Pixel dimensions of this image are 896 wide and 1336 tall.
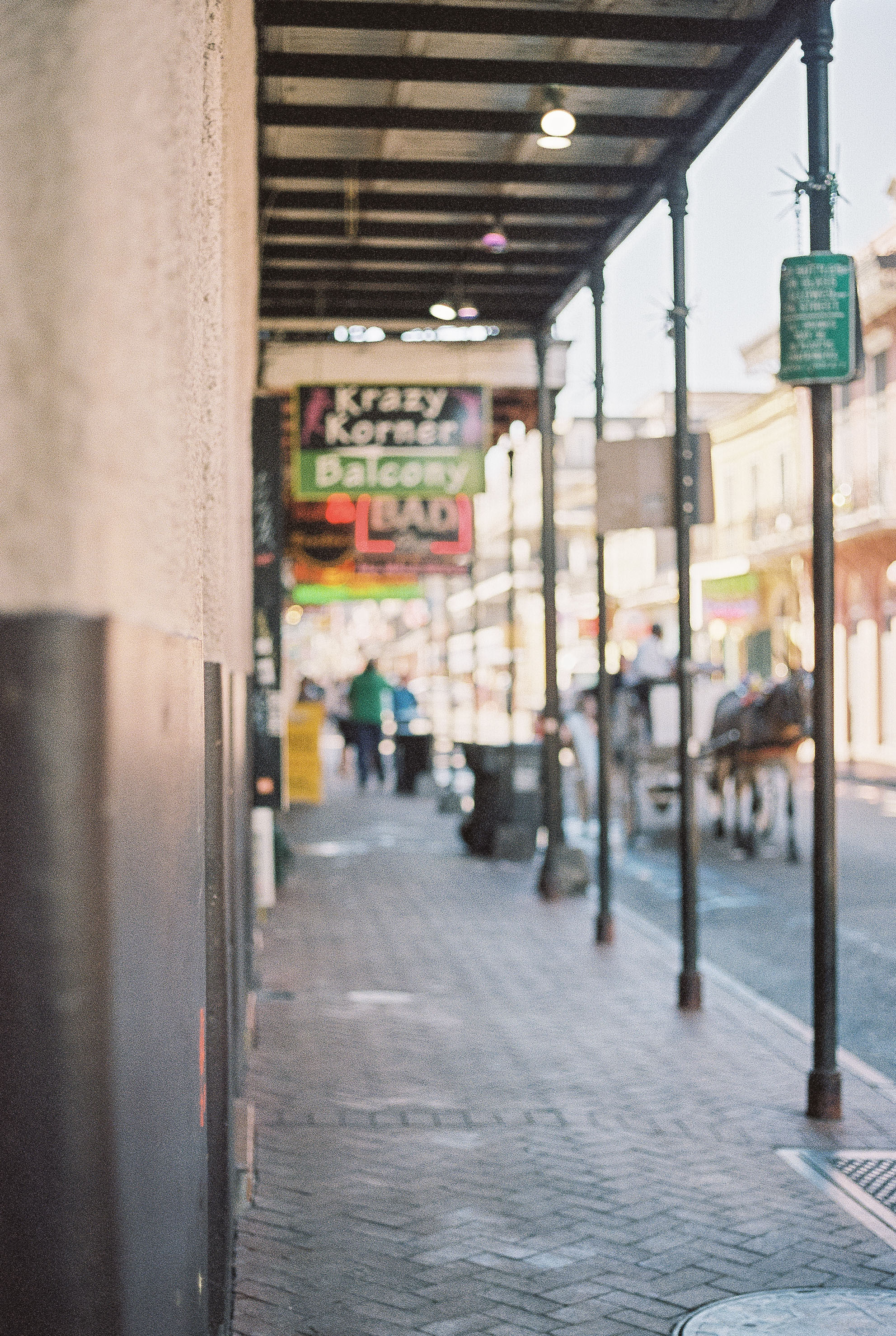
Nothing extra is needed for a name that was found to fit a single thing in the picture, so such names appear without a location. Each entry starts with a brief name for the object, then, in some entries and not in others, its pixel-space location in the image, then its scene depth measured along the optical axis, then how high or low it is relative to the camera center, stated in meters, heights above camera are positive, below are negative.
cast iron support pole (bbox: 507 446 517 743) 16.52 +0.60
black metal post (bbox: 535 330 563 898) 12.88 +0.19
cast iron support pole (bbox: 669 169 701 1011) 8.30 +0.26
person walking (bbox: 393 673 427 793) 25.50 -1.19
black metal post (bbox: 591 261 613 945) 10.24 -0.62
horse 15.21 -0.52
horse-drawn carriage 15.30 -0.61
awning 6.70 +2.78
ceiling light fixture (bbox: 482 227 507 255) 9.59 +2.66
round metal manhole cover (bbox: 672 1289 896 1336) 4.12 -1.67
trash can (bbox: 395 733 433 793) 25.48 -1.17
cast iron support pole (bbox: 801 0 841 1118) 6.23 +0.11
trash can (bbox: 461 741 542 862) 15.62 -1.17
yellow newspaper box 21.14 -0.94
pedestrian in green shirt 26.53 -0.30
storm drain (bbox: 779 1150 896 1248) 5.11 -1.71
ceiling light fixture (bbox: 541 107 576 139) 7.41 +2.60
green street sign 6.21 +1.40
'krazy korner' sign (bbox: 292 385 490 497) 11.98 +1.88
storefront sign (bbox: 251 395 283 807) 9.47 +0.59
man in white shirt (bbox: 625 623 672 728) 16.89 +0.13
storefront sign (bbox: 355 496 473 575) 17.03 +1.69
